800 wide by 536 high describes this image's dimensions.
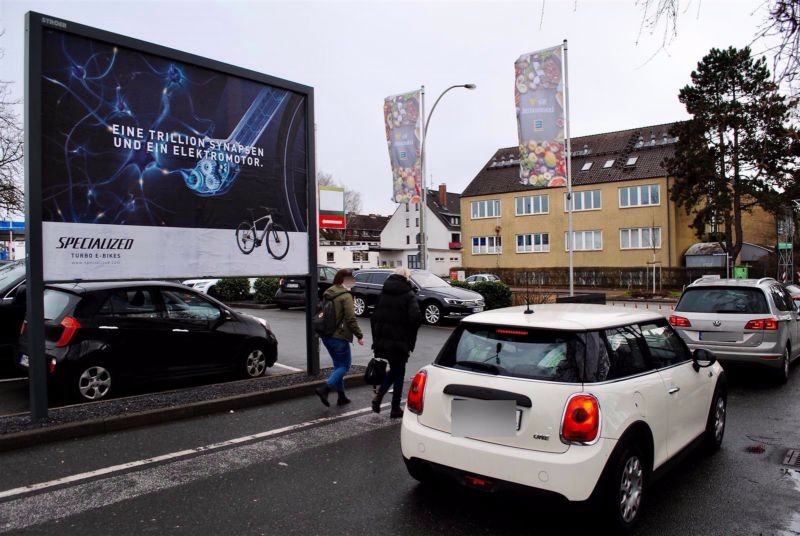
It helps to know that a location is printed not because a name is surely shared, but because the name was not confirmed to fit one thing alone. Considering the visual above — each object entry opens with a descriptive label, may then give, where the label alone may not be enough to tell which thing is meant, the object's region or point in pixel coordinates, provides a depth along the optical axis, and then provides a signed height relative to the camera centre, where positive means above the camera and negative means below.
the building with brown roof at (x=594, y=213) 45.07 +4.46
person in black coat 6.53 -0.63
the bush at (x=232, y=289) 25.64 -0.80
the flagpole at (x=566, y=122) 19.28 +4.81
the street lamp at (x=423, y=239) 22.09 +1.10
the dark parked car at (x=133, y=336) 6.86 -0.82
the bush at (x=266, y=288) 24.12 -0.75
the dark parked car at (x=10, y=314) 8.53 -0.58
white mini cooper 3.50 -0.94
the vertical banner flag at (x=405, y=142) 23.47 +5.21
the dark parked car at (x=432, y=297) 16.89 -0.88
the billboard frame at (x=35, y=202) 5.94 +0.76
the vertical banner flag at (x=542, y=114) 19.27 +5.15
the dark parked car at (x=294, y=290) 21.89 -0.76
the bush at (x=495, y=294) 19.06 -0.91
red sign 30.78 +2.66
